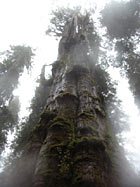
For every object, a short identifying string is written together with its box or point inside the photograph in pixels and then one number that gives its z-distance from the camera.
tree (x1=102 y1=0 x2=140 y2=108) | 14.31
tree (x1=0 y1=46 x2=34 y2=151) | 14.64
